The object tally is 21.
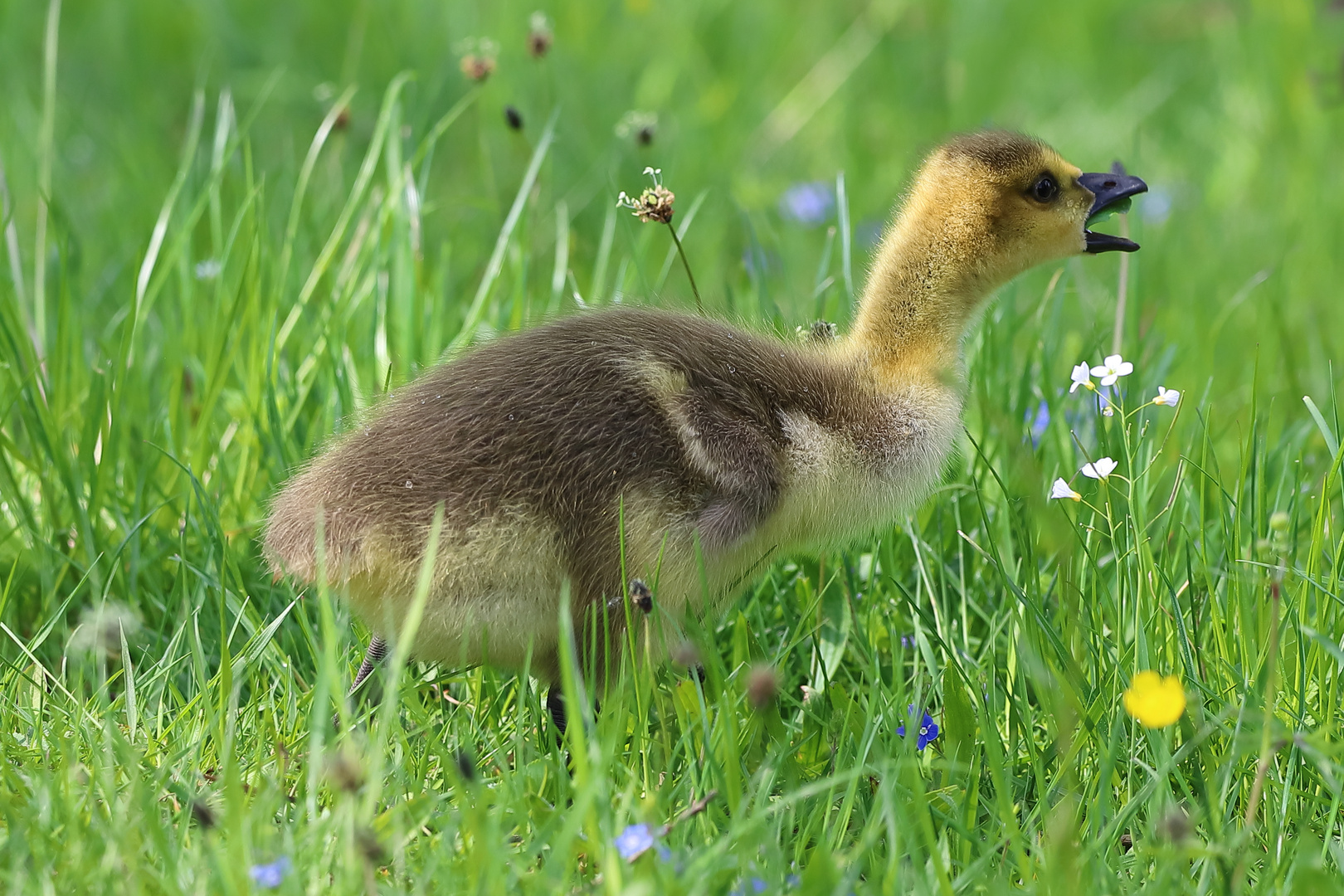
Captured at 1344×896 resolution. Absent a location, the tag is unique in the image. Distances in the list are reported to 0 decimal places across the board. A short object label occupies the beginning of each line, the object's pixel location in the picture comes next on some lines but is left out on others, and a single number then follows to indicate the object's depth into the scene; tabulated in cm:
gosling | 450
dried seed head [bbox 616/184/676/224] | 534
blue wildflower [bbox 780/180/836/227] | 998
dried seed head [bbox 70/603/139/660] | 480
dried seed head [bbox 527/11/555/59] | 675
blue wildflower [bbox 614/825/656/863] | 371
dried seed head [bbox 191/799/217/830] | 362
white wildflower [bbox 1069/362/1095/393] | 494
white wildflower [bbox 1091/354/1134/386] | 501
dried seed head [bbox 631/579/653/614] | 412
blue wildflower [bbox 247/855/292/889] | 348
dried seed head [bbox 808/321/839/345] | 569
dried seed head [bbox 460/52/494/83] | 669
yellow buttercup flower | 384
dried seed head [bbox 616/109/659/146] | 651
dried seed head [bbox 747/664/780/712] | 363
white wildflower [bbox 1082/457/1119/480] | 466
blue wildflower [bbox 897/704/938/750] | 482
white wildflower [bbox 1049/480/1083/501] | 495
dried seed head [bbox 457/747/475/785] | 362
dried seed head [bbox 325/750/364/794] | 332
